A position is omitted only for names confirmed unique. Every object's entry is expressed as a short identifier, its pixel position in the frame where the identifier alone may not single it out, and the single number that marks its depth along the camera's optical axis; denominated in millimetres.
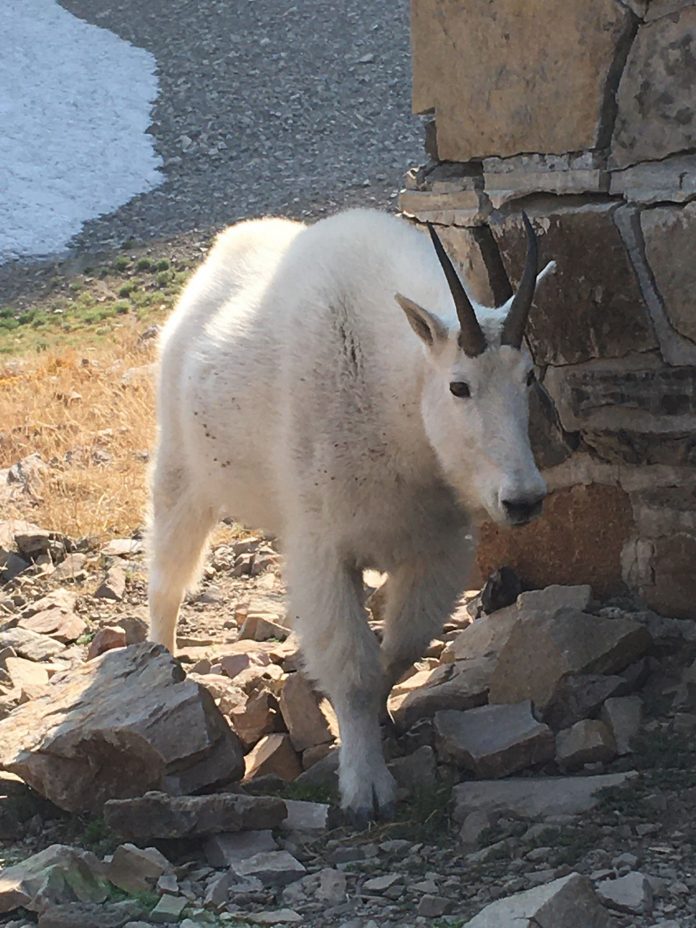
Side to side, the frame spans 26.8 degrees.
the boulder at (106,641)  5664
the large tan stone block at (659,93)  4324
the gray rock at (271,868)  3783
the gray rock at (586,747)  4227
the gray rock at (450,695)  4766
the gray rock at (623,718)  4289
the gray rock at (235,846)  3898
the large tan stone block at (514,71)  4520
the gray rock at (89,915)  3350
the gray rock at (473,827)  3916
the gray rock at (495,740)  4254
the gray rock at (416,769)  4461
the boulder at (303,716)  4859
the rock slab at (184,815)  3938
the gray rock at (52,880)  3496
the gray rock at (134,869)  3650
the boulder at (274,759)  4656
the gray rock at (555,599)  4969
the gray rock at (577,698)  4480
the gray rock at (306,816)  4203
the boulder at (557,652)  4539
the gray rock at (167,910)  3467
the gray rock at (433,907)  3463
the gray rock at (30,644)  5824
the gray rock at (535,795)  3967
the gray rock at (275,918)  3496
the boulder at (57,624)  6039
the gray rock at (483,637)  5039
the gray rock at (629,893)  3268
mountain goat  4184
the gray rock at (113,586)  6582
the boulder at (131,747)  4277
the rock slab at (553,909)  3012
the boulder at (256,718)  4895
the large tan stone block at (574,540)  5051
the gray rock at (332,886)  3646
